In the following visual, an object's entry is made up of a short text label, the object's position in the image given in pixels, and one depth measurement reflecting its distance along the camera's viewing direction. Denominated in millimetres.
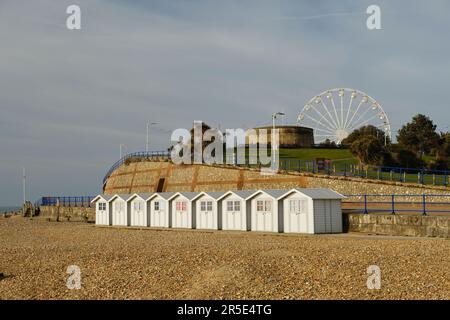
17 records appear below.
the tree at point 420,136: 73188
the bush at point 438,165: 66375
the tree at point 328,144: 90038
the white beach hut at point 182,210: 40344
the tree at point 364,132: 84475
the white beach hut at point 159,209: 42438
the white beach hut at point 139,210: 44653
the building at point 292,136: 92688
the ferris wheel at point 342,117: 83762
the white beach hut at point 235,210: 36156
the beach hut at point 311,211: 32562
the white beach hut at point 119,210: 47062
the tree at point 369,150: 58541
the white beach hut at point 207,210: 38281
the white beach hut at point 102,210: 49438
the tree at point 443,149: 69625
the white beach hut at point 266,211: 34125
